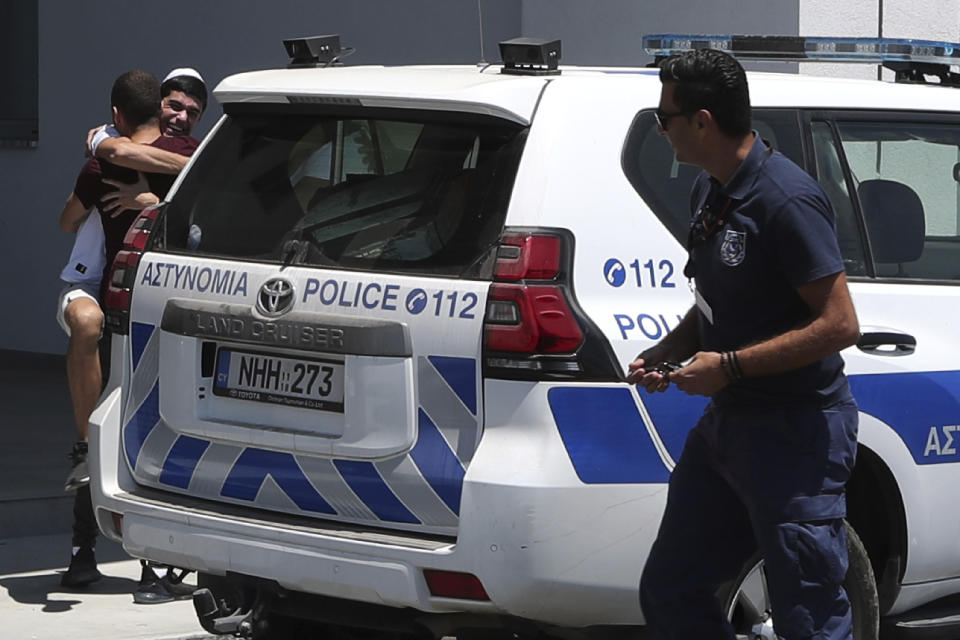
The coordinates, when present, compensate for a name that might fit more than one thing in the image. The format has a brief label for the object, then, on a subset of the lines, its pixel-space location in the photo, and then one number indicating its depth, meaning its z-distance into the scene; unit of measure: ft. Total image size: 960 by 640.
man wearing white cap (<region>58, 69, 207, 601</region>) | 41.06
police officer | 24.61
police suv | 27.07
